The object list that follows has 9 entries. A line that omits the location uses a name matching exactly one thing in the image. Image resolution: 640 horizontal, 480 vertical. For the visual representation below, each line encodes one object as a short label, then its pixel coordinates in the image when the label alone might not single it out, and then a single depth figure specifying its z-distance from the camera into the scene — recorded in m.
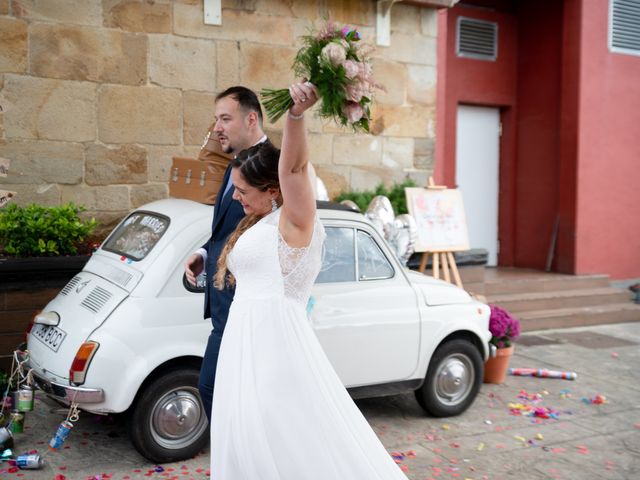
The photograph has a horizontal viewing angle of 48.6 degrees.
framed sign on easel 7.75
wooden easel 7.68
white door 10.94
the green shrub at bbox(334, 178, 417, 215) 8.21
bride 2.73
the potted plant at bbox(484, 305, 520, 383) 6.10
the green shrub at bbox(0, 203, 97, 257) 5.97
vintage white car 4.09
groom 3.26
